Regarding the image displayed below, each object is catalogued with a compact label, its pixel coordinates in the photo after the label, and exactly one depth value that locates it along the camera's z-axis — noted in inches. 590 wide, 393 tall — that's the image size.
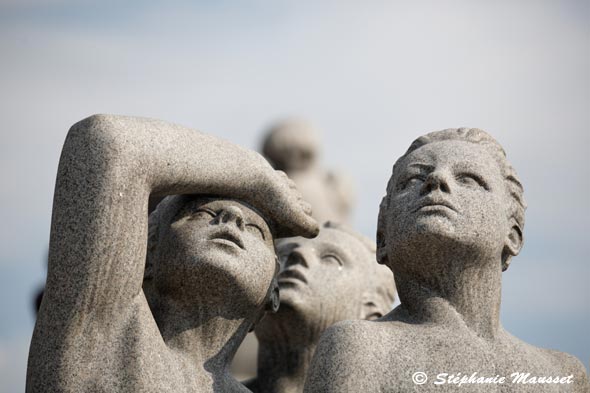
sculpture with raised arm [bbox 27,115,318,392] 308.0
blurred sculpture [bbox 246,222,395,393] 392.8
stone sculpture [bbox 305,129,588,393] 307.7
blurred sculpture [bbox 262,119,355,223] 633.6
